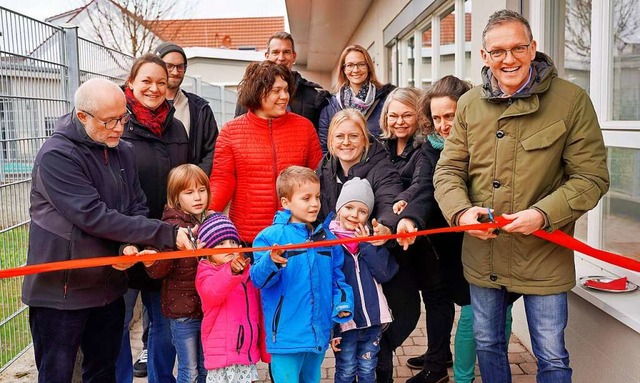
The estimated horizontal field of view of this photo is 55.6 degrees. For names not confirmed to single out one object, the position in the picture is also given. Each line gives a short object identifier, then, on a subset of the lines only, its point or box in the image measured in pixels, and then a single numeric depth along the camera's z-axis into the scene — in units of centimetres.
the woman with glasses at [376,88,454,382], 324
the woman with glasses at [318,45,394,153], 420
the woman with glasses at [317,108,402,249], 323
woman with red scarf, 338
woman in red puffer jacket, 353
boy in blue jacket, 288
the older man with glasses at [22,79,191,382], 258
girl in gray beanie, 304
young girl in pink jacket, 291
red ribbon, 242
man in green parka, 256
